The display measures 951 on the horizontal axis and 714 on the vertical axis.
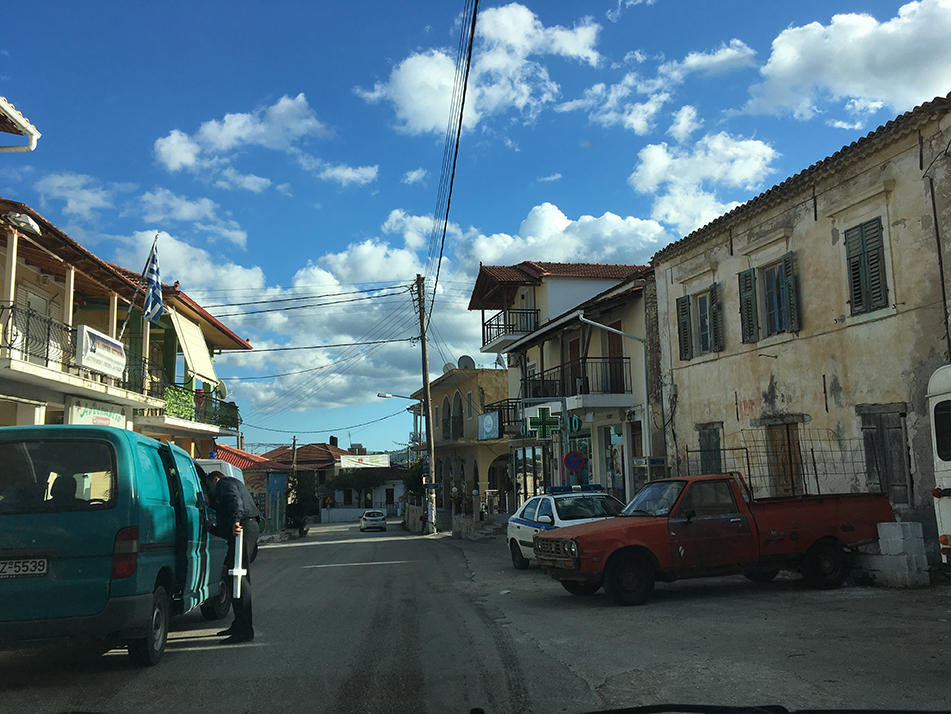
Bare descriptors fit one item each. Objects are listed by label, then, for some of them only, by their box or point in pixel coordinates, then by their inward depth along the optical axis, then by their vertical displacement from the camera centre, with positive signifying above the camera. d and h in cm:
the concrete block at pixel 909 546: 1119 -131
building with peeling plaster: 1295 +262
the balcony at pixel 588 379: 2439 +280
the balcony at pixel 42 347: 1503 +281
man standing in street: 806 -52
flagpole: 1984 +525
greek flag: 1988 +473
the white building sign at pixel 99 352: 1775 +302
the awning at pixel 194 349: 2533 +429
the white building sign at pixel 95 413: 1875 +172
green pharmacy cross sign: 2108 +108
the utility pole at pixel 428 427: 3638 +201
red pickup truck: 1063 -109
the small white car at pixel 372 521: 4622 -291
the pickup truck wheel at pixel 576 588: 1182 -185
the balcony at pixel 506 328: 3406 +605
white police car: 1573 -98
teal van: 588 -44
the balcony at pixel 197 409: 2475 +236
